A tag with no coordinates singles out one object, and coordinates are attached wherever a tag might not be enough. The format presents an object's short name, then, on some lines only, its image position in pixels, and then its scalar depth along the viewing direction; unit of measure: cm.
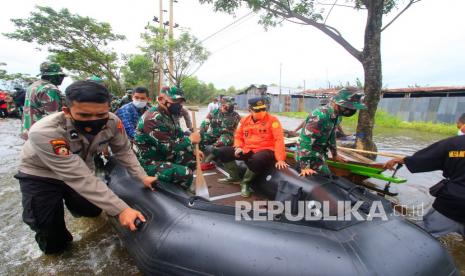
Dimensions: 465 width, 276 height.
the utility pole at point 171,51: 1938
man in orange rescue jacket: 363
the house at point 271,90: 3294
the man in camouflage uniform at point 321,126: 301
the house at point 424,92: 1551
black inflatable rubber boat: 168
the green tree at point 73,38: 1642
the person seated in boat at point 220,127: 506
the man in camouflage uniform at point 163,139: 292
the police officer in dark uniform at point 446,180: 256
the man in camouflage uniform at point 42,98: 361
